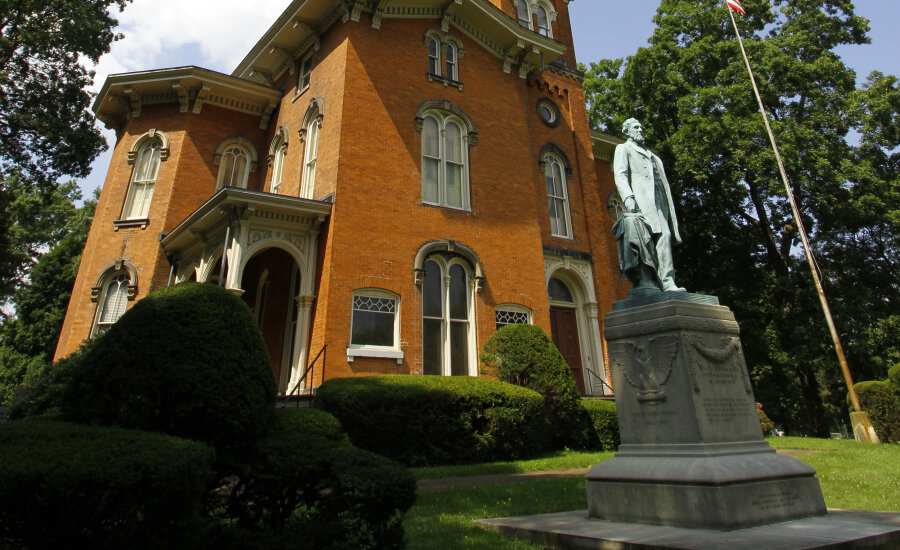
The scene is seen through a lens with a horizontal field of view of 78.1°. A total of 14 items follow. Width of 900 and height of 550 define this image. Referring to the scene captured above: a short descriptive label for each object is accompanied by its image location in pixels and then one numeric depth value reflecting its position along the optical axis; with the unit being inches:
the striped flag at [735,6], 785.8
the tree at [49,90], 688.4
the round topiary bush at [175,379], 164.1
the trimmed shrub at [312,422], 267.1
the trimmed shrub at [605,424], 520.1
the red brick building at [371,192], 529.0
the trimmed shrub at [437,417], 392.8
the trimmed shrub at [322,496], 151.9
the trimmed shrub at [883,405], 629.9
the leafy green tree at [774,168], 881.5
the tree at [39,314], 1037.2
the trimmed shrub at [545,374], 497.0
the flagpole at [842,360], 642.2
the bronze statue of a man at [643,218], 262.7
